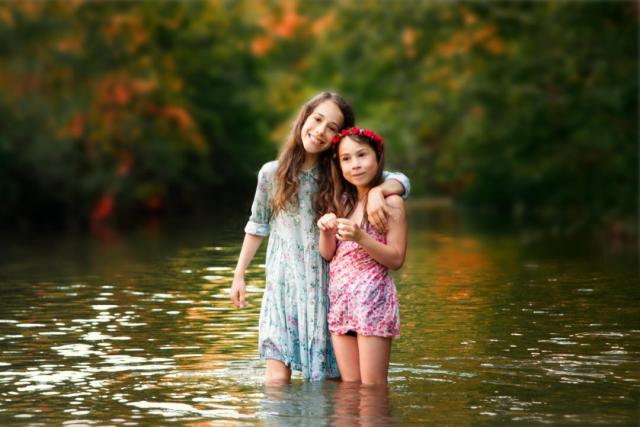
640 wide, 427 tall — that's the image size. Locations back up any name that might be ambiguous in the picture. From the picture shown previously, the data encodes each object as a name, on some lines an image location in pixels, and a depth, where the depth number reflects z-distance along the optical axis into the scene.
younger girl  7.56
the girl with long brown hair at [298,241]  7.82
